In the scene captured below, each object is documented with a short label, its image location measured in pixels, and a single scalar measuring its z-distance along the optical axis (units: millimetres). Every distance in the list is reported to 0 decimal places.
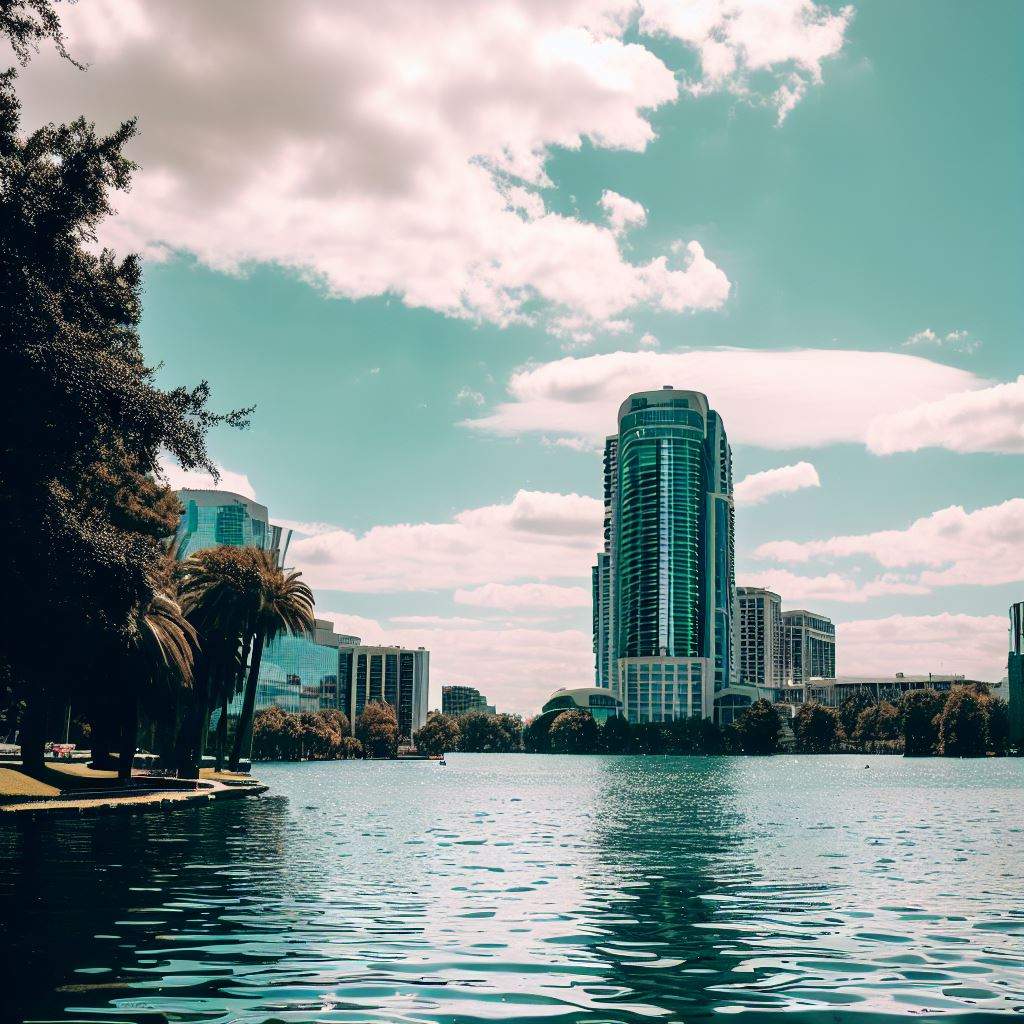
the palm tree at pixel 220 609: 95000
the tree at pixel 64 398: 34562
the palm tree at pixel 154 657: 65938
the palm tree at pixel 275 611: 100500
